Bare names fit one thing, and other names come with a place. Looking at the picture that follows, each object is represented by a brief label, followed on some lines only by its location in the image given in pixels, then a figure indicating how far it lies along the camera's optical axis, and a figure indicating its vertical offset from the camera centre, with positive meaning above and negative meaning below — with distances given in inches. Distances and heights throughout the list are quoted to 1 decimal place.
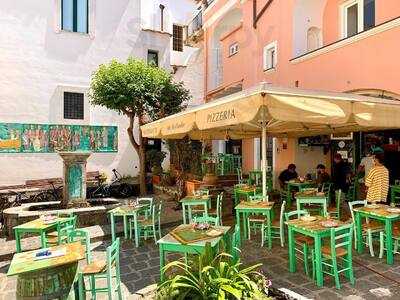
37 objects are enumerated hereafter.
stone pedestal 378.6 -31.8
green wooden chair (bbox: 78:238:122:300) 172.7 -65.7
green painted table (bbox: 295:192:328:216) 275.4 -41.8
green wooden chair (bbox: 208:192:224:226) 306.8 -62.3
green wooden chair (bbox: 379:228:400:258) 231.7 -64.6
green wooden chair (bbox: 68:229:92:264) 202.2 -54.2
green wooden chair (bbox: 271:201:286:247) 258.2 -64.0
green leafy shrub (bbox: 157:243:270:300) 137.1 -56.6
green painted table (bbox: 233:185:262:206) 364.8 -45.5
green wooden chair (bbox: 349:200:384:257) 240.2 -57.5
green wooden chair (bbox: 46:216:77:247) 252.9 -66.4
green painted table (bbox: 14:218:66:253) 248.2 -58.5
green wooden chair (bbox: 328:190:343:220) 299.7 -56.2
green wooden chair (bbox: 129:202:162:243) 302.8 -70.7
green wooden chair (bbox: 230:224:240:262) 176.0 -52.2
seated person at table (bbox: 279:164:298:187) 447.5 -32.0
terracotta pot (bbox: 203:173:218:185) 446.9 -39.0
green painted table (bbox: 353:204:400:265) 224.8 -48.6
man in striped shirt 269.3 -25.9
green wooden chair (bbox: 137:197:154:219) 327.0 -58.9
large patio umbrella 187.3 +25.7
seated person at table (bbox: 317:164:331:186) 411.4 -32.0
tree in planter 511.1 +93.3
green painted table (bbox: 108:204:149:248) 296.0 -56.6
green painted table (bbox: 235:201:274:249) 267.0 -47.6
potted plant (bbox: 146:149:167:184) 650.8 -15.2
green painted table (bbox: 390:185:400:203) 349.7 -44.0
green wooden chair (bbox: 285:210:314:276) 212.5 -60.3
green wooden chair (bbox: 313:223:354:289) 191.0 -61.2
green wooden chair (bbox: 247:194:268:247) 277.0 -59.5
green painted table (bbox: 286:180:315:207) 392.5 -41.8
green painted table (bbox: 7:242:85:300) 158.4 -61.2
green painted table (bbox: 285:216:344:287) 194.5 -50.6
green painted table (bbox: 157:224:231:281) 185.6 -53.5
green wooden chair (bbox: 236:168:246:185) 513.2 -42.7
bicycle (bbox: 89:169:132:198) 533.3 -66.3
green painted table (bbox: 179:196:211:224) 316.8 -49.2
